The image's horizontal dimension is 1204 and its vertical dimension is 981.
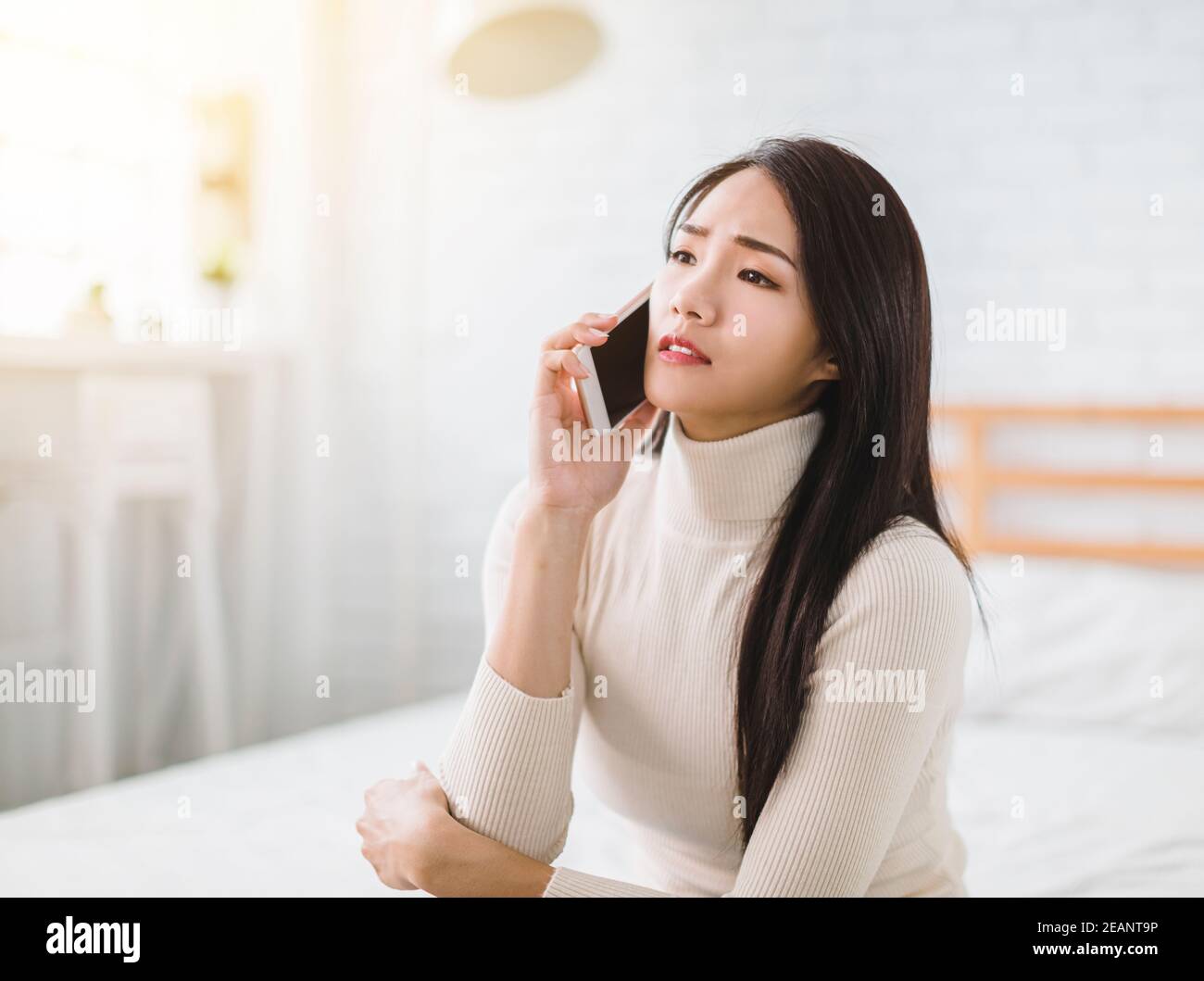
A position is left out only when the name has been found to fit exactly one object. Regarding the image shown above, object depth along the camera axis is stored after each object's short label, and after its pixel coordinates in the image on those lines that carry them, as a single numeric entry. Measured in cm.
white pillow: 281
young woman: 188
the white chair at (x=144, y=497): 283
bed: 227
